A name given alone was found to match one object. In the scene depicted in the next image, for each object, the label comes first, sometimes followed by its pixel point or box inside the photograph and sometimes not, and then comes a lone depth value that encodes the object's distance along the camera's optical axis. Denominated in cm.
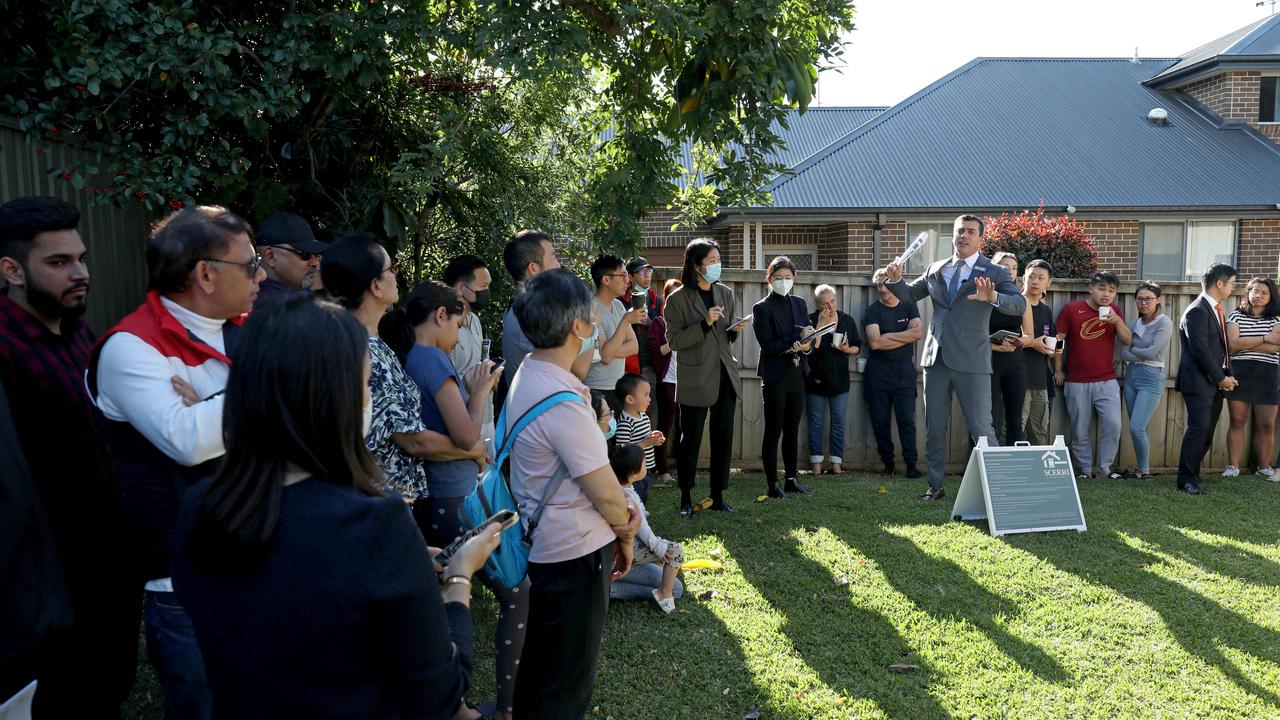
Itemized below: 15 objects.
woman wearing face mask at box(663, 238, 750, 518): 734
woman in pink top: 304
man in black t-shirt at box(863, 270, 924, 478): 934
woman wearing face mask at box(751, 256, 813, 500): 802
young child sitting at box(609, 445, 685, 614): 442
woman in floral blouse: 344
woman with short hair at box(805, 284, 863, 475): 930
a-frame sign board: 687
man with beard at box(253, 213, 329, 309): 430
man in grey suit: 740
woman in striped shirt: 920
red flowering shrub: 1312
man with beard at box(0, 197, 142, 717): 291
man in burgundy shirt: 928
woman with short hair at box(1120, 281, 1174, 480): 927
